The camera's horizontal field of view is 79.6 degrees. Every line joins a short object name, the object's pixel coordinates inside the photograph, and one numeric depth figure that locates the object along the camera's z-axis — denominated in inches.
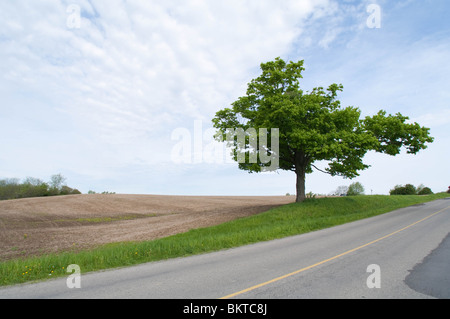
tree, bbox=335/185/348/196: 4194.1
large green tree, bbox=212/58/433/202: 960.0
